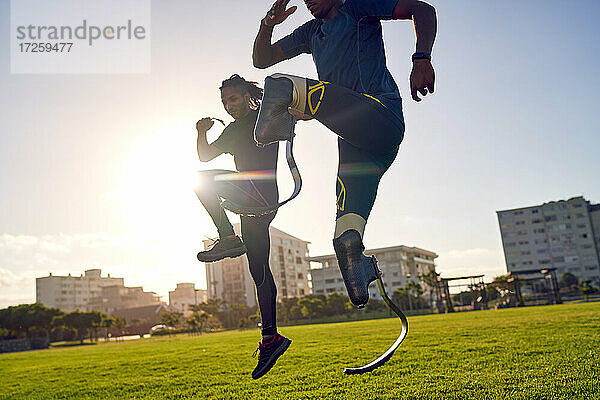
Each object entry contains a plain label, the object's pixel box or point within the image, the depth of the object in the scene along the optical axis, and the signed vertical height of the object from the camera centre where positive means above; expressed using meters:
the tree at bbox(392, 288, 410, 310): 80.19 -3.11
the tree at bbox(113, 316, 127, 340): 86.94 -3.20
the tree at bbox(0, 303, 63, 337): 64.81 -0.63
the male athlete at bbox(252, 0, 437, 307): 2.26 +0.95
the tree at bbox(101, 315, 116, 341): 73.09 -2.50
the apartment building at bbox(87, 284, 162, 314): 159.88 +2.59
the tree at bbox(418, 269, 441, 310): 70.10 -0.06
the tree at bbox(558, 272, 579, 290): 93.12 -3.56
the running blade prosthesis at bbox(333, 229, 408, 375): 2.27 +0.07
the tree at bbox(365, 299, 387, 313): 74.75 -4.37
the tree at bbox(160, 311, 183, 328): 77.75 -3.28
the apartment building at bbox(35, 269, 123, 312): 159.25 +7.34
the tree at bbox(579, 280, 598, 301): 56.64 -3.68
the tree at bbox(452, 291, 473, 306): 97.12 -5.36
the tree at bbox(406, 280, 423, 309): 74.42 -3.91
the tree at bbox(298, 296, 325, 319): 72.31 -3.15
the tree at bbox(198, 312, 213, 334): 81.83 -3.61
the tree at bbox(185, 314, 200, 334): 74.31 -4.01
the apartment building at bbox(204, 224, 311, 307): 126.38 +5.55
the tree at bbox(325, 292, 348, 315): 74.75 -3.22
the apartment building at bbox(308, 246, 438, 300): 114.19 +3.18
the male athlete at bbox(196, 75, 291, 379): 3.22 +0.78
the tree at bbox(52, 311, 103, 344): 68.62 -1.69
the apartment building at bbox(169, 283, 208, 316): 173.25 +1.43
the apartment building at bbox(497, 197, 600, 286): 111.23 +7.31
